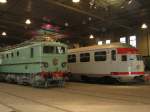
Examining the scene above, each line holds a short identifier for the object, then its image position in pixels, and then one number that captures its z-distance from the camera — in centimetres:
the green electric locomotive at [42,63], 1229
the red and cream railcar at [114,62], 1322
